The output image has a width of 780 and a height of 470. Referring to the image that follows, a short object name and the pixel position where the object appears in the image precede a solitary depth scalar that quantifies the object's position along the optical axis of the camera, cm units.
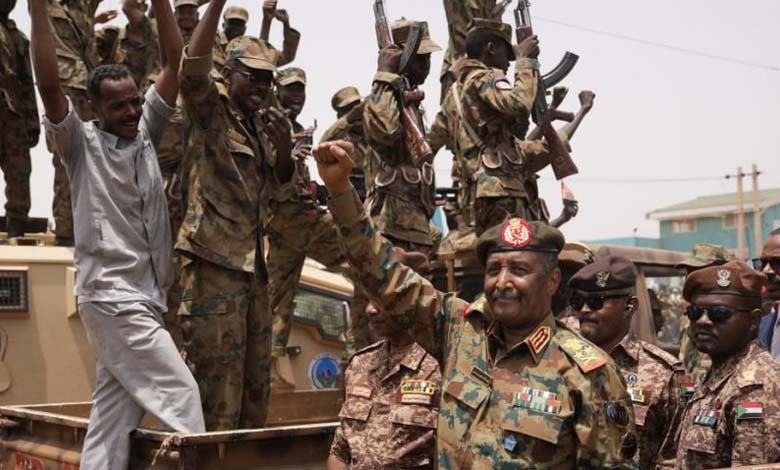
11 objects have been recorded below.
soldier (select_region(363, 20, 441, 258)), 782
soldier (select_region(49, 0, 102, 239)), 827
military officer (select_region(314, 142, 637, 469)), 359
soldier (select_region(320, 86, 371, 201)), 927
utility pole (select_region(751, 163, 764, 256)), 4194
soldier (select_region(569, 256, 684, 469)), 491
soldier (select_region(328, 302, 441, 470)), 448
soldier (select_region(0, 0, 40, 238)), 855
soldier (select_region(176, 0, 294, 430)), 541
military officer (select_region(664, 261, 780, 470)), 402
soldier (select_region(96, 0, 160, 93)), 963
